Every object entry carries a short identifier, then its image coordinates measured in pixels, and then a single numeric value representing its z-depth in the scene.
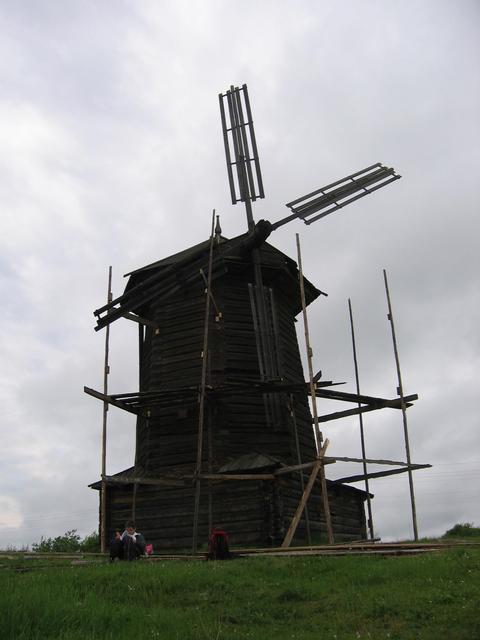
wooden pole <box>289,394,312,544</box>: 17.28
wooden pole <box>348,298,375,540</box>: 20.78
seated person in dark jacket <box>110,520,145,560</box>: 13.30
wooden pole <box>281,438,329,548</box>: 14.93
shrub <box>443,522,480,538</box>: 19.70
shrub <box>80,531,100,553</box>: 21.87
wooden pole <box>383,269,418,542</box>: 17.98
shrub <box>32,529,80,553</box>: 24.74
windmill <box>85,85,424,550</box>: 17.14
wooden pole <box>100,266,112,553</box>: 17.77
